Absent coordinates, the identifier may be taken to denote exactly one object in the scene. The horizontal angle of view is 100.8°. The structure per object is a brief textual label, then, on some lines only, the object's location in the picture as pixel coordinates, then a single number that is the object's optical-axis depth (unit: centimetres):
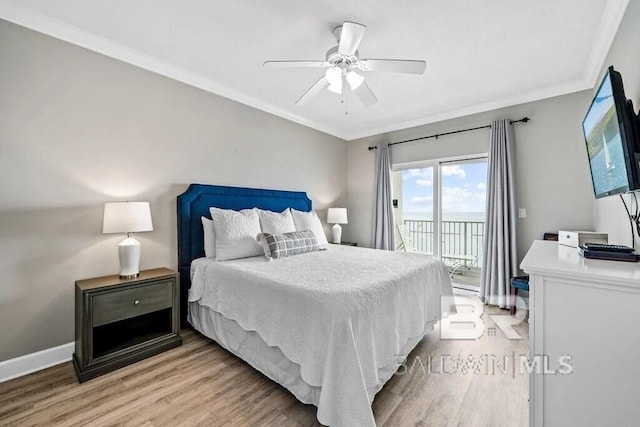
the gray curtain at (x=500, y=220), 332
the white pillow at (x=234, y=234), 262
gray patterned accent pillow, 264
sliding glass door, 391
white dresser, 92
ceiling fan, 184
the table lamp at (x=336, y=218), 446
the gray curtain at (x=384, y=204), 450
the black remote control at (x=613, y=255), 117
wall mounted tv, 117
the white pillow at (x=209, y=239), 273
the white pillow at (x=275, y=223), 303
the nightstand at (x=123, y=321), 192
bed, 138
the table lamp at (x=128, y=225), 209
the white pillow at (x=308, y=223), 341
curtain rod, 332
